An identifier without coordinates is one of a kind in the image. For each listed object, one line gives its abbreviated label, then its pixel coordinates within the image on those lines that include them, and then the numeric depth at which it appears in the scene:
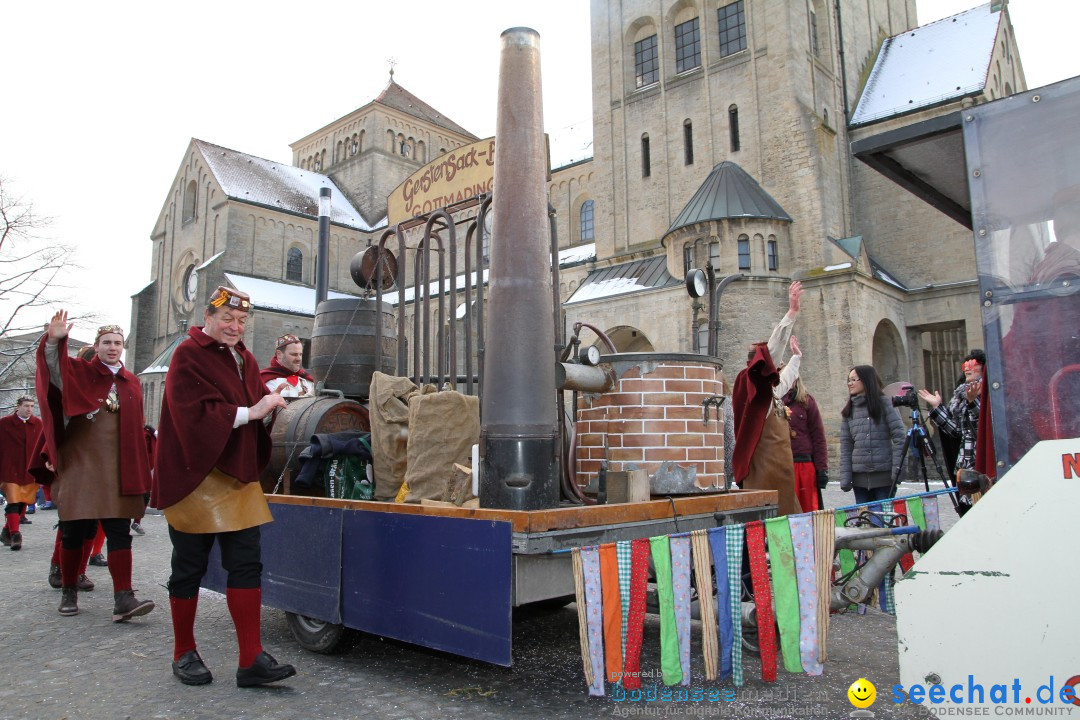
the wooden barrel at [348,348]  5.65
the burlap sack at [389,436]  4.26
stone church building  21.33
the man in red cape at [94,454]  4.77
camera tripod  6.42
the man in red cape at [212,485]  3.35
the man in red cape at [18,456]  9.65
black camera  5.93
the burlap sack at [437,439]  3.92
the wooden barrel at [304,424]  4.70
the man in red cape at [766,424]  4.42
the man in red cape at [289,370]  5.47
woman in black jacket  6.44
